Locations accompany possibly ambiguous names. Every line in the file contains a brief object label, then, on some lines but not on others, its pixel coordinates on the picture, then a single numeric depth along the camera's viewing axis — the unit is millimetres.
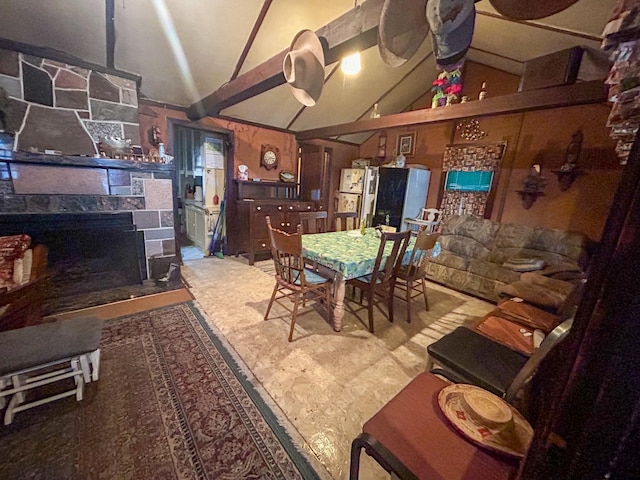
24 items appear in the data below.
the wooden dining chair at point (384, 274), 2148
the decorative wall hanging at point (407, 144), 5000
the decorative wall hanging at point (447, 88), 2916
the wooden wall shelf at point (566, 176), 3295
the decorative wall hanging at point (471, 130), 4153
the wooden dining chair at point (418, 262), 2334
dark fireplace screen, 2467
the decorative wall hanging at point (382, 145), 5400
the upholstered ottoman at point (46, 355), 1295
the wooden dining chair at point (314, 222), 3014
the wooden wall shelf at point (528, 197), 3671
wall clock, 4550
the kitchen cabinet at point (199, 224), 4379
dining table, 2066
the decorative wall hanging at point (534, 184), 3600
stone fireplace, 2369
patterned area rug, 1156
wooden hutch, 4051
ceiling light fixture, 2194
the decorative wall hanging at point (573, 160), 3273
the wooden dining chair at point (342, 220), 3247
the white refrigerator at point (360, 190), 4906
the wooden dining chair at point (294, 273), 2031
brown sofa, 2553
